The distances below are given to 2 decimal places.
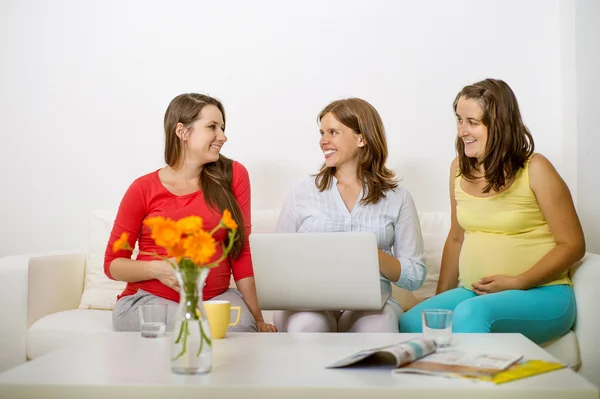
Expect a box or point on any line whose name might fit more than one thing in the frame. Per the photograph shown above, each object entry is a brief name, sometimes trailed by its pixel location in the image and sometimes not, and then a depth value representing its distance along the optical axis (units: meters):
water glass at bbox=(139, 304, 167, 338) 1.85
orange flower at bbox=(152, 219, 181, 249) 1.39
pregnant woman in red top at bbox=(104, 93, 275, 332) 2.45
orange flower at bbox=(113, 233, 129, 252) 1.40
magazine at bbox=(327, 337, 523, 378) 1.41
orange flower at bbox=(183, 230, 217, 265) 1.40
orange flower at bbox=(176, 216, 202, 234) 1.40
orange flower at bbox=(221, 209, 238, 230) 1.45
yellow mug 1.83
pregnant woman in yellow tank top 2.30
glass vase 1.45
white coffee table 1.32
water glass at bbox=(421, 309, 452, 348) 1.65
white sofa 2.32
